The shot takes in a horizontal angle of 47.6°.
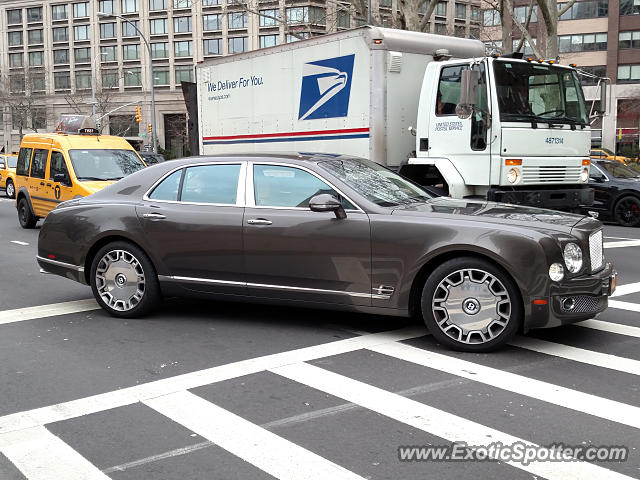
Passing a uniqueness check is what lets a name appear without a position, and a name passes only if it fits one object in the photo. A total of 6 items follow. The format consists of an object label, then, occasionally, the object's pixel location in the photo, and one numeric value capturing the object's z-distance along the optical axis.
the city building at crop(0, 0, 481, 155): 78.00
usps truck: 9.95
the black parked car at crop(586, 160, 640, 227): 15.89
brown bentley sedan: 5.53
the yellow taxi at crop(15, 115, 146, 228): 14.18
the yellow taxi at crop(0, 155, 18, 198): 27.92
